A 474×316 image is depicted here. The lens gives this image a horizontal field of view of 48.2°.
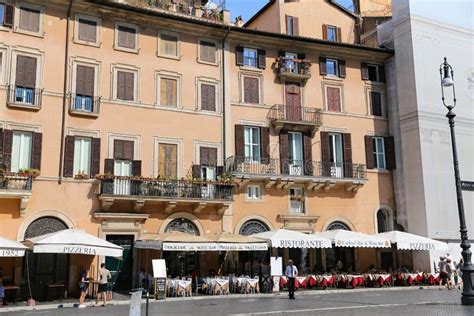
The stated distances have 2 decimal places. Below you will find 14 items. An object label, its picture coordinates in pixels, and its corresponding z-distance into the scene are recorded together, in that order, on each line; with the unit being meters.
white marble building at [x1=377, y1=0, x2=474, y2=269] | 28.05
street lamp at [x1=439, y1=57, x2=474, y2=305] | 16.36
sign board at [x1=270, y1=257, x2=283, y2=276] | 22.39
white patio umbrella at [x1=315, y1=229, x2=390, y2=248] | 23.69
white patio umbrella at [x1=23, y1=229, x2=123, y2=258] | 18.06
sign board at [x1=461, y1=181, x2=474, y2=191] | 29.25
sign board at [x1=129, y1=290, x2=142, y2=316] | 9.20
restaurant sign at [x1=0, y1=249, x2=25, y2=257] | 17.31
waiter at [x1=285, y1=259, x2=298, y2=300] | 19.95
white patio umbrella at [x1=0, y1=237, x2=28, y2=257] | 17.33
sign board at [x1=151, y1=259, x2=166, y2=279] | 19.56
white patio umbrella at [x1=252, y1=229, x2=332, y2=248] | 22.33
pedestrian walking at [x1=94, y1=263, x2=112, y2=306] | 18.36
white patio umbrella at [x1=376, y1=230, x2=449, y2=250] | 24.80
